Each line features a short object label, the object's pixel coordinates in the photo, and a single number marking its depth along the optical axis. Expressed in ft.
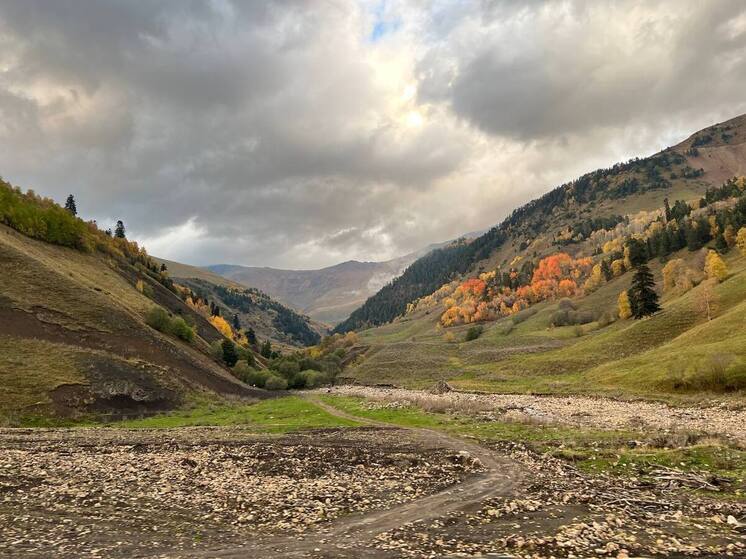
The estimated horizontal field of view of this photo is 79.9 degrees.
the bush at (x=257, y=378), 411.75
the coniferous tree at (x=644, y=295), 371.15
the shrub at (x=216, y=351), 419.33
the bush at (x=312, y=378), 455.63
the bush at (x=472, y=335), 638.12
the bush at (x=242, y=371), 411.13
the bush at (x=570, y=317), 546.26
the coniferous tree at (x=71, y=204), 612.41
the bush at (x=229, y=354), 436.76
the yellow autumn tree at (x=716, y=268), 389.19
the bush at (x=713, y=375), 191.93
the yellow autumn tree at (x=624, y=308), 436.93
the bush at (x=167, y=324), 343.67
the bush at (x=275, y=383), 421.18
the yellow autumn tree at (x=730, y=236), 500.74
